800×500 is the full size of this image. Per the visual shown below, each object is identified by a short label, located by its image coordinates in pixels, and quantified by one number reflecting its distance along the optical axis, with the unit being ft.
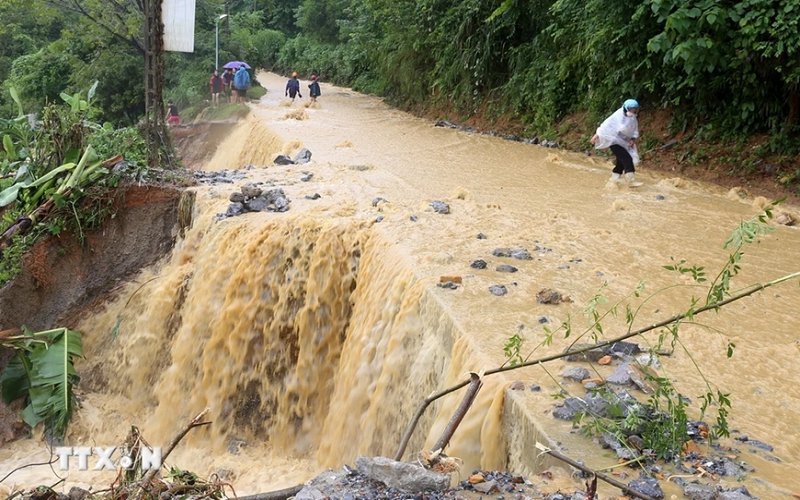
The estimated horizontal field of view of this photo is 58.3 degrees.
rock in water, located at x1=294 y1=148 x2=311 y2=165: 38.40
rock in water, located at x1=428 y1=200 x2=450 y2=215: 26.68
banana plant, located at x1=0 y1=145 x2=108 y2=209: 28.30
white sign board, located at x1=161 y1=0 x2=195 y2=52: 31.48
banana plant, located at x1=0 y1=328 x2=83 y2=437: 21.33
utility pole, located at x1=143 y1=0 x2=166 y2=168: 31.73
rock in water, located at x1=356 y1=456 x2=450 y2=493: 10.05
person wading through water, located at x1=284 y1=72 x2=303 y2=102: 73.23
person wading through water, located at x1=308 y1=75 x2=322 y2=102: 72.10
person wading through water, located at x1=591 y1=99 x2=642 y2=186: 30.58
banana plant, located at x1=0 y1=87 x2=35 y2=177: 29.81
